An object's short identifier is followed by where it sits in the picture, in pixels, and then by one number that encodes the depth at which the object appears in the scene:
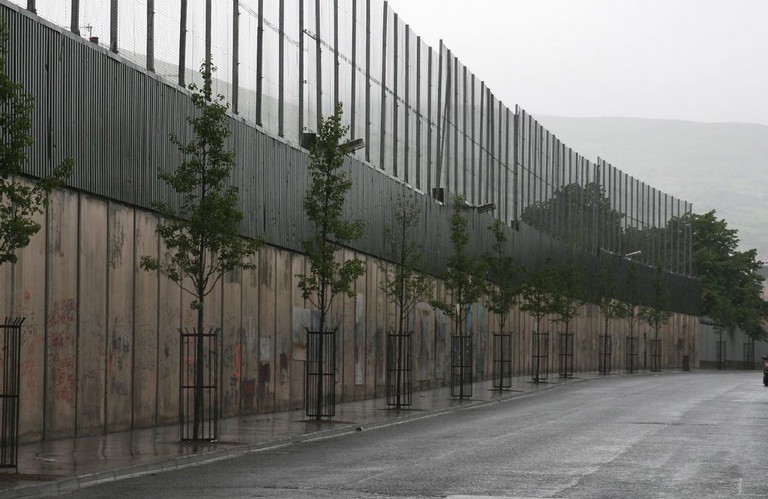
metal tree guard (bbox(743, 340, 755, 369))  133.88
